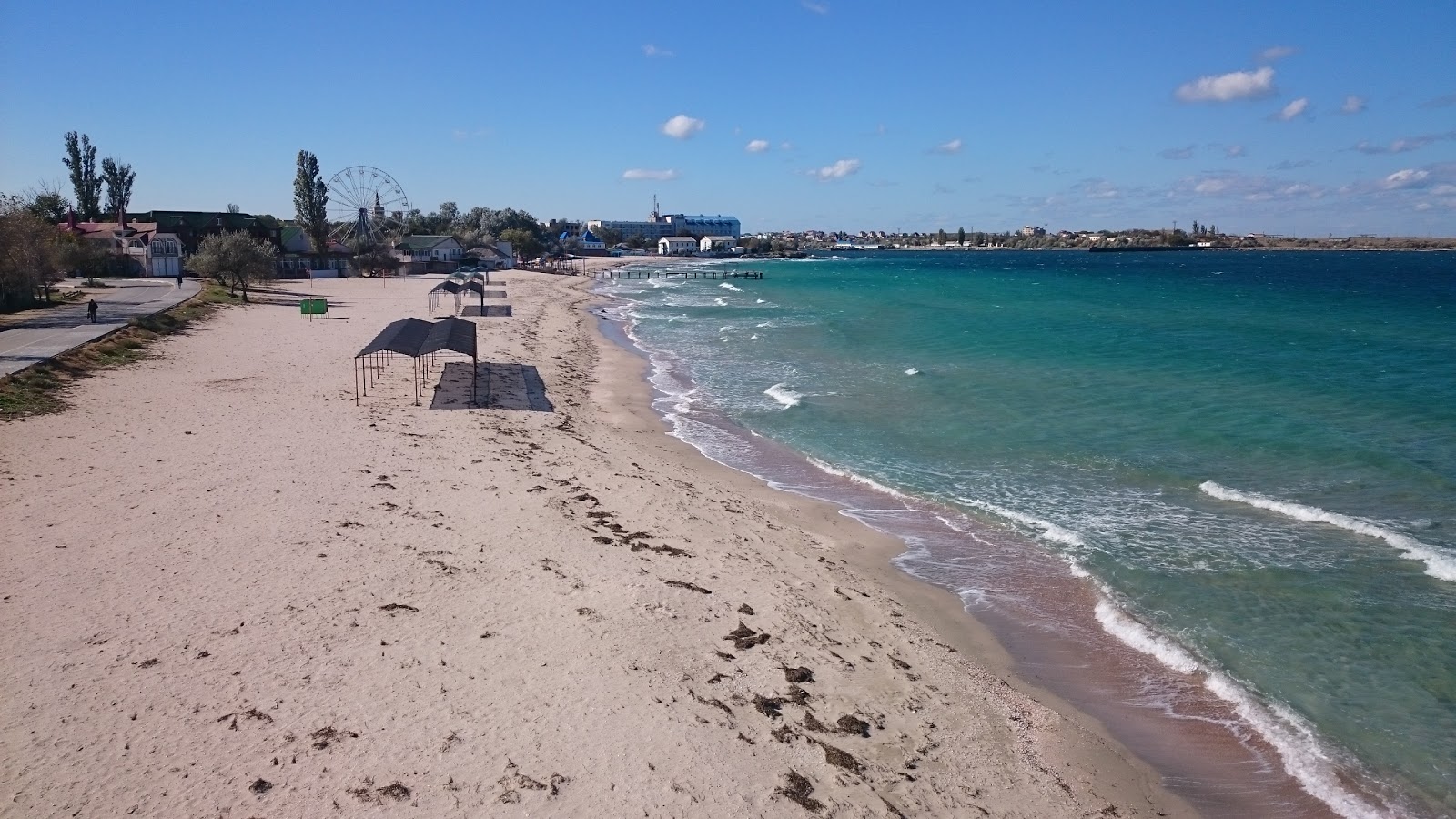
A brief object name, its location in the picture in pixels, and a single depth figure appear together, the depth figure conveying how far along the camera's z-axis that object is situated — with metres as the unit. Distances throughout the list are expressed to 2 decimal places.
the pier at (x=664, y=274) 107.95
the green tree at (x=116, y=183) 85.50
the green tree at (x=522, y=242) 122.00
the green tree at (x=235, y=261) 50.72
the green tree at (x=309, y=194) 92.88
